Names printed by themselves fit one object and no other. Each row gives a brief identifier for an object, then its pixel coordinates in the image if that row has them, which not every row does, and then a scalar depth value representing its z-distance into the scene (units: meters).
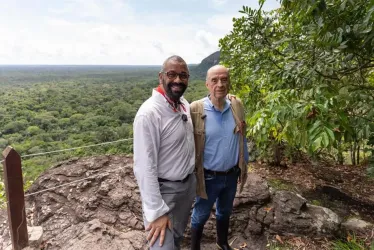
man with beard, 1.62
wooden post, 2.47
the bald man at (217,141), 2.19
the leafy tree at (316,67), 1.64
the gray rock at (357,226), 3.27
